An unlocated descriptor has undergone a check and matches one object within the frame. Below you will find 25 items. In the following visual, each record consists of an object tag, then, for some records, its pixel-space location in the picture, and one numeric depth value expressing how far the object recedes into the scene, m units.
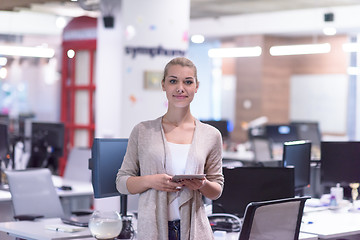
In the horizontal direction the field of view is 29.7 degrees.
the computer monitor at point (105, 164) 4.52
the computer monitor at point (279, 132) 12.11
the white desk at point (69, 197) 6.43
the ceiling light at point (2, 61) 12.05
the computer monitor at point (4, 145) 7.30
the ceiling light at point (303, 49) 10.95
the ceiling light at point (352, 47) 11.01
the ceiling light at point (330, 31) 11.71
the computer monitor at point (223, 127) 10.49
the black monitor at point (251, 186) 5.05
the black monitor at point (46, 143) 7.69
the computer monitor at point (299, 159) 5.67
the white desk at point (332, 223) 4.88
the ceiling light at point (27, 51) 10.34
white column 8.91
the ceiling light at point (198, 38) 12.01
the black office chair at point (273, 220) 3.54
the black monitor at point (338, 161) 6.21
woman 3.52
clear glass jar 3.53
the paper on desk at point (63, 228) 4.76
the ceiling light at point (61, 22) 13.15
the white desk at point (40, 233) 4.58
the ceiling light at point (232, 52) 11.86
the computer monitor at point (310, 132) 11.70
